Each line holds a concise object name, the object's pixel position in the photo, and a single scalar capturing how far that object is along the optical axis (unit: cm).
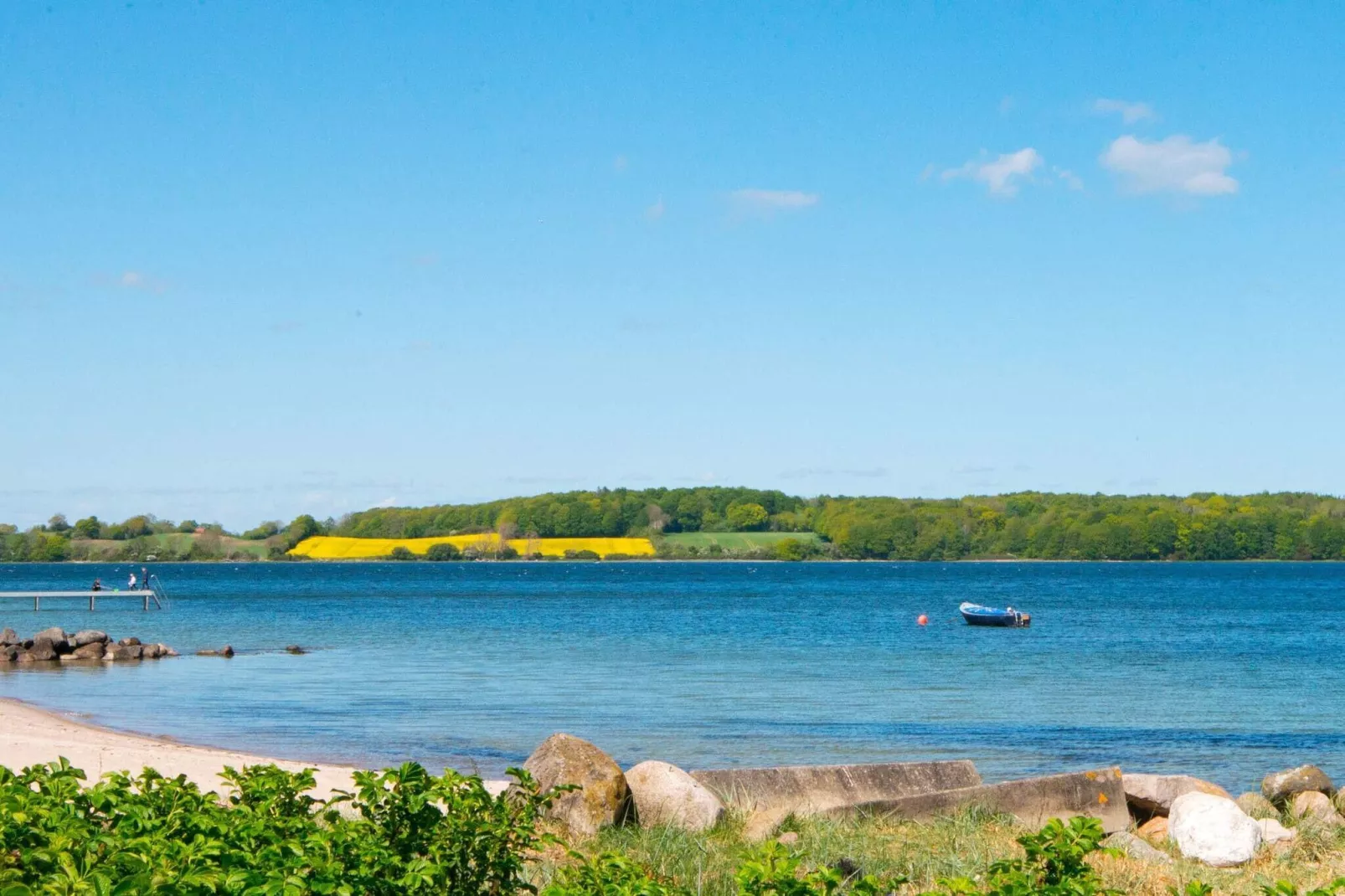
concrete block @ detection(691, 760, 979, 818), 1263
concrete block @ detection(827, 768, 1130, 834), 1238
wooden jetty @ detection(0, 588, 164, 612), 7391
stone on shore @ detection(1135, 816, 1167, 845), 1241
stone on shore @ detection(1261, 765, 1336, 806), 1484
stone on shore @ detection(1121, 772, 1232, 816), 1361
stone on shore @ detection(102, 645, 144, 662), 4491
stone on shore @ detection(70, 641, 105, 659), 4516
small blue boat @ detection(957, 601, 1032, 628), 6962
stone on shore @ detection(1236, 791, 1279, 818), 1419
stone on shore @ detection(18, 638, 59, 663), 4408
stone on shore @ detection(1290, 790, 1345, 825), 1356
